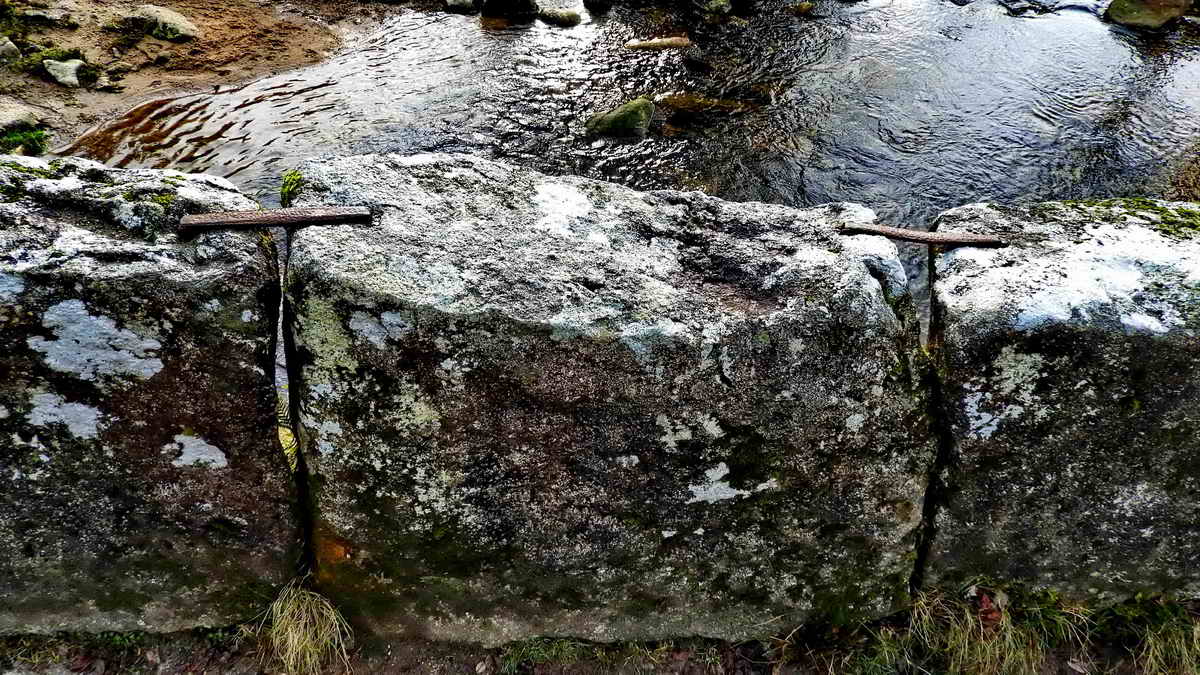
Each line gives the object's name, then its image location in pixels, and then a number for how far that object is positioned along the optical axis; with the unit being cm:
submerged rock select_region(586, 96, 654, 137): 812
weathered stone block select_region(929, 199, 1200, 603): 275
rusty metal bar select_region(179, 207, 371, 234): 259
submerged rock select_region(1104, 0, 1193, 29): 1113
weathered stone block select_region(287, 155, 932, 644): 262
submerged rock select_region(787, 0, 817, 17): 1179
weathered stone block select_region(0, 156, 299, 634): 246
